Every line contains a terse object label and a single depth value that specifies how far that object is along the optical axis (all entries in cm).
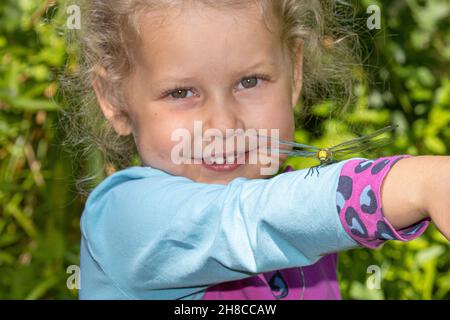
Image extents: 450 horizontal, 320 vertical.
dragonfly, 93
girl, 89
